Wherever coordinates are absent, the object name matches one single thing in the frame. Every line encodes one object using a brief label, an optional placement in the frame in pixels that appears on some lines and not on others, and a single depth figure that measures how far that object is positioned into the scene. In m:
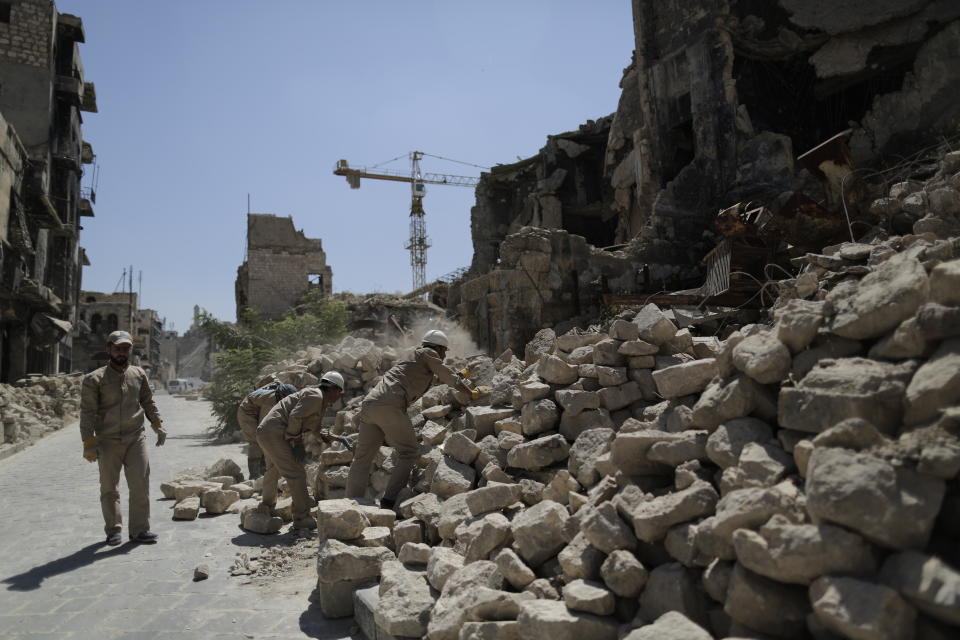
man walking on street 5.46
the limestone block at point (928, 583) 1.74
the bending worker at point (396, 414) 5.60
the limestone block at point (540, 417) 4.61
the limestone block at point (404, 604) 3.26
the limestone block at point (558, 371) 4.78
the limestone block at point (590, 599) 2.61
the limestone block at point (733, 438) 2.73
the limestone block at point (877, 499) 1.93
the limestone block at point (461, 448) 4.88
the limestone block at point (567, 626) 2.55
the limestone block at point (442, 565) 3.52
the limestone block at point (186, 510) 6.36
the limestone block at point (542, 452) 4.29
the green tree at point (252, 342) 14.57
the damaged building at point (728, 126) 11.32
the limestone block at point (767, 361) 2.85
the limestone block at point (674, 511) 2.66
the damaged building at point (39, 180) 18.98
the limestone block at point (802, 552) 1.98
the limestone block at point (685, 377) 3.63
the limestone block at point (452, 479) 4.64
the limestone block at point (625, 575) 2.63
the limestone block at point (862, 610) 1.78
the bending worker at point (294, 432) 5.82
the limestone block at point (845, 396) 2.31
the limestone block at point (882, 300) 2.49
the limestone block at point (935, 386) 2.11
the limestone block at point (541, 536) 3.21
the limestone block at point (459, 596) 2.98
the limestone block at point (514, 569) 3.09
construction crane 53.09
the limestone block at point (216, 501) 6.62
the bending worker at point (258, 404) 6.70
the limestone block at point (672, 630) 2.18
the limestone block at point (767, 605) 2.10
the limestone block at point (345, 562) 3.97
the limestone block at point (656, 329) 4.63
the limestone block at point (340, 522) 4.27
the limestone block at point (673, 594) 2.42
